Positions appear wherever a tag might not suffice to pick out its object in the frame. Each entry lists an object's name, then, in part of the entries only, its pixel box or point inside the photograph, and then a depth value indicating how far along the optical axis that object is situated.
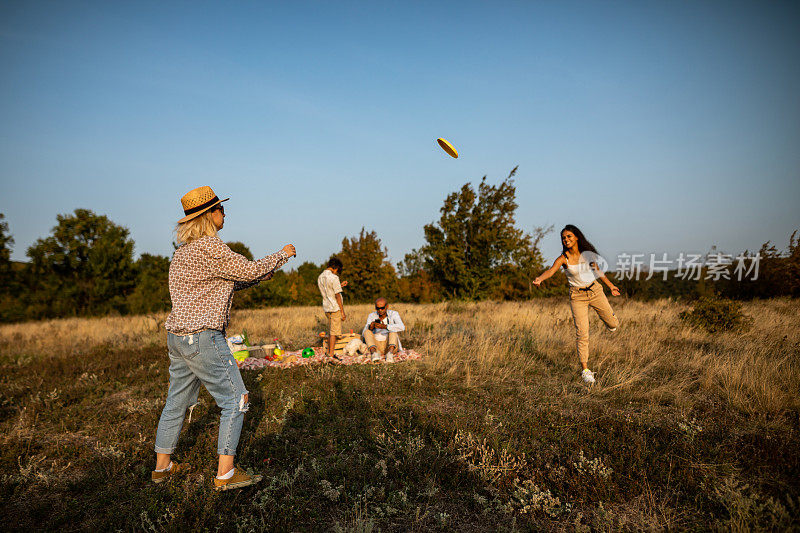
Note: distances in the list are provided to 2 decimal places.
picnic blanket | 6.92
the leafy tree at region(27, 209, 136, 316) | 20.83
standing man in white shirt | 7.51
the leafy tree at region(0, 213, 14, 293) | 21.70
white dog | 7.59
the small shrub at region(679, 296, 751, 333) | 8.62
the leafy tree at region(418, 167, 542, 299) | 20.12
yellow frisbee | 6.60
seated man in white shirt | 7.59
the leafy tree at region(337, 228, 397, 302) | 26.75
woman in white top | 5.73
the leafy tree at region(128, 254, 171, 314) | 18.71
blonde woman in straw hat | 2.74
